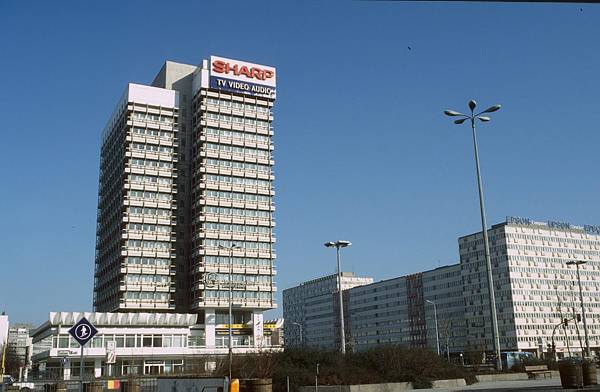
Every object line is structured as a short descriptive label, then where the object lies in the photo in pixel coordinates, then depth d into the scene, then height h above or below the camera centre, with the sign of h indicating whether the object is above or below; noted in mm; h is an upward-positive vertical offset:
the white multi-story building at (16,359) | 122050 +260
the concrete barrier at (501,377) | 34781 -1999
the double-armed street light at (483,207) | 33656 +7294
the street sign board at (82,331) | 17109 +688
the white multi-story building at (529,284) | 133625 +11636
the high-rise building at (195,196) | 101188 +25093
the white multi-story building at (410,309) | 150000 +8815
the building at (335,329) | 194975 +5316
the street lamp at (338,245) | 57375 +8908
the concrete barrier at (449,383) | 31453 -1990
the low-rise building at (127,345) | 85875 +1454
